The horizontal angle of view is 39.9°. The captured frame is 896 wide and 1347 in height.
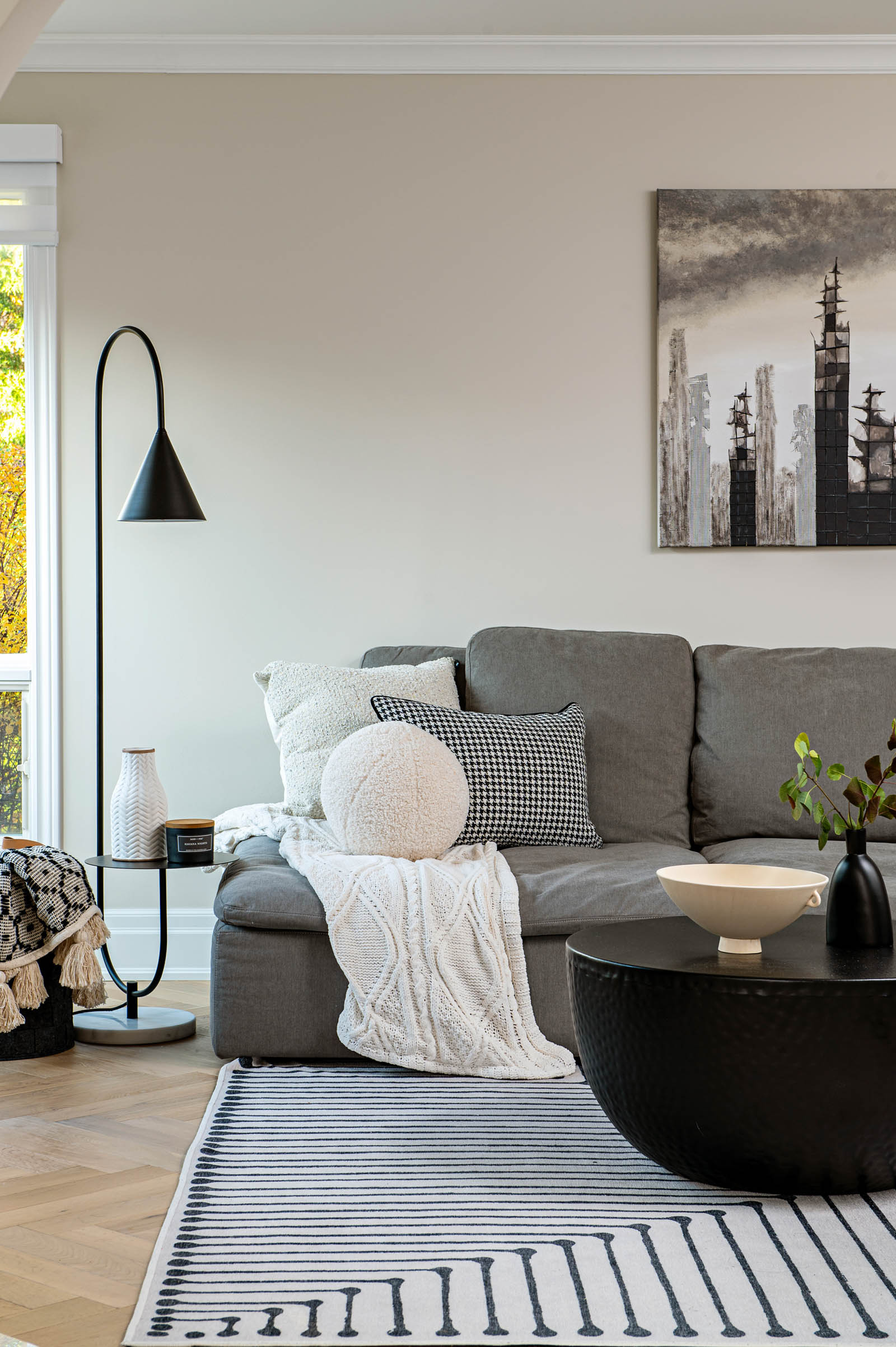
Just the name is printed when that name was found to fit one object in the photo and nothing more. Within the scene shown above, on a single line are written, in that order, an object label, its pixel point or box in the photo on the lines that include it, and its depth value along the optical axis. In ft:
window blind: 11.79
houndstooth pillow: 9.86
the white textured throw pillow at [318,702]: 10.39
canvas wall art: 12.01
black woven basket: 9.15
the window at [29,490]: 11.86
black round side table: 9.53
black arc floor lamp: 9.55
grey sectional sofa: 10.59
